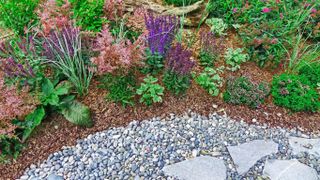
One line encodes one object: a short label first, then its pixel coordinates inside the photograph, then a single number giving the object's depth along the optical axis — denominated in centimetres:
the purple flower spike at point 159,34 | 297
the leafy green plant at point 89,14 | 319
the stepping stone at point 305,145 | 281
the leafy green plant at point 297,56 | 344
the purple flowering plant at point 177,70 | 283
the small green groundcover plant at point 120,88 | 287
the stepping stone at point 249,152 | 262
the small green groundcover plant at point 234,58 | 343
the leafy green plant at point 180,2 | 396
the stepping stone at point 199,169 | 247
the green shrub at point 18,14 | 325
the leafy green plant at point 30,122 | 264
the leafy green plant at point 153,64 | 300
